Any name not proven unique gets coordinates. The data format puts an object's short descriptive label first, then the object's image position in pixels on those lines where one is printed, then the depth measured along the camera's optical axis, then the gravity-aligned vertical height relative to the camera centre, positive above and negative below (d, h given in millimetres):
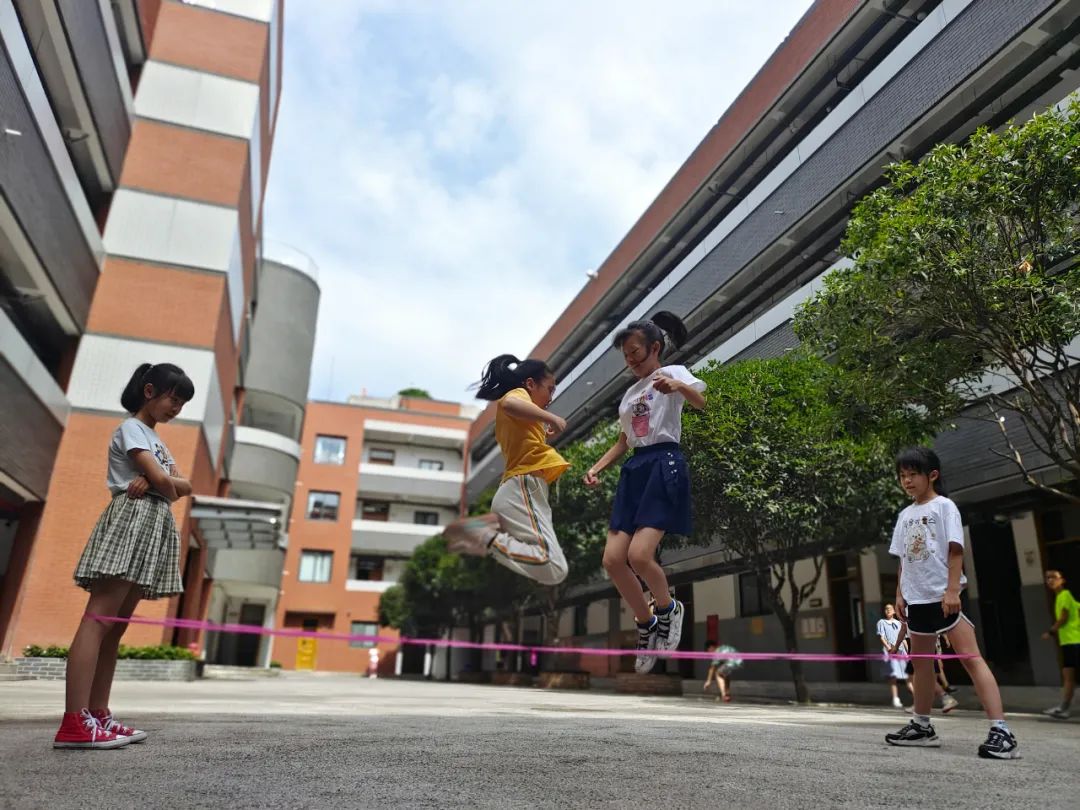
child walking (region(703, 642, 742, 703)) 17261 -139
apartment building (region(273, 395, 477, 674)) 48938 +9250
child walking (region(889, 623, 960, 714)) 12350 -367
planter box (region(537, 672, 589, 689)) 26289 -584
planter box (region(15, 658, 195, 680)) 16938 -471
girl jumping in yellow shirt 4711 +1035
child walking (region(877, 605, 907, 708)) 12250 +180
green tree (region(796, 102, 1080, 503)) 9734 +4828
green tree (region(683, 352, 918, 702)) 12430 +3387
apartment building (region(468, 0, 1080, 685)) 15023 +10819
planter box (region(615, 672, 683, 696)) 22328 -520
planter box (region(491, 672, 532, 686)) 30859 -693
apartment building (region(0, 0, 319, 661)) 16016 +9117
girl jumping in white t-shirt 4453 +994
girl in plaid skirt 4137 +501
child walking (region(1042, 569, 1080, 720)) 10445 +665
